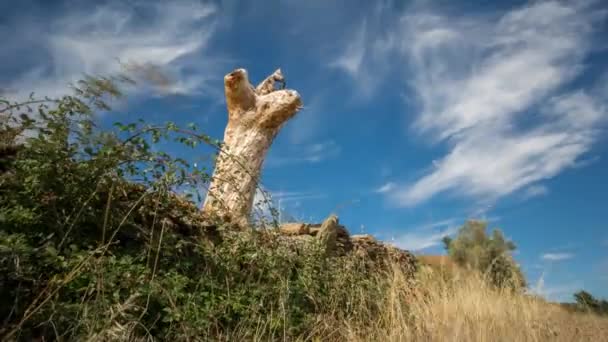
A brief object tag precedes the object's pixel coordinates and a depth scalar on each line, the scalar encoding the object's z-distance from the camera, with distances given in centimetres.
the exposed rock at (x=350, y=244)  609
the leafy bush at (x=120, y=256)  280
